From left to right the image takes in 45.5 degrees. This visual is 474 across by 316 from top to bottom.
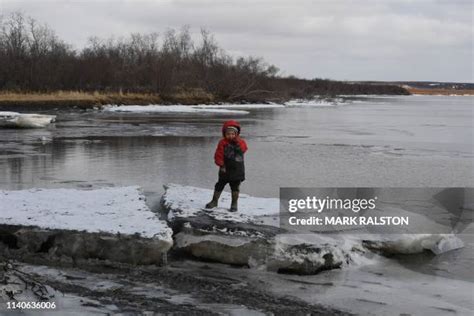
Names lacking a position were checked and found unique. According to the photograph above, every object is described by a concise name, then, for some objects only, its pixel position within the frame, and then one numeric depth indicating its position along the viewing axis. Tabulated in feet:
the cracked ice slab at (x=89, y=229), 23.90
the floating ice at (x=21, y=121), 100.37
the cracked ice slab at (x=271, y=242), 24.40
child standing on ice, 28.91
